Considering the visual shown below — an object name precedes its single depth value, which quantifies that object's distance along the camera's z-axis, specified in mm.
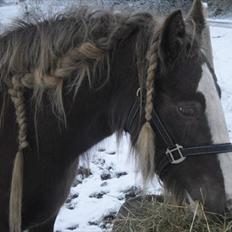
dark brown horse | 2006
